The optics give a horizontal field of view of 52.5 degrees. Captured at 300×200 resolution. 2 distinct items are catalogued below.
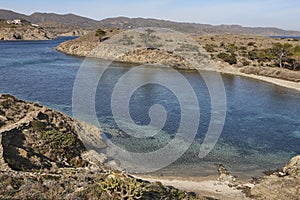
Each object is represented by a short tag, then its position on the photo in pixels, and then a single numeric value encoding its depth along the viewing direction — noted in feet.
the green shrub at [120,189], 37.55
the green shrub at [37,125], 66.00
